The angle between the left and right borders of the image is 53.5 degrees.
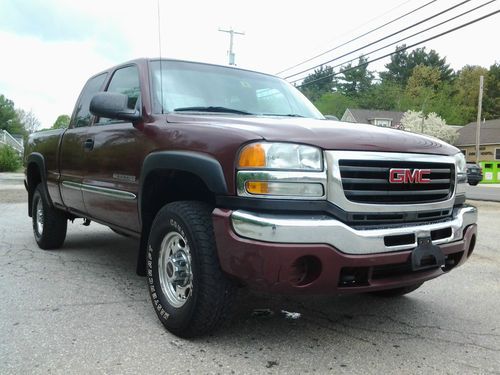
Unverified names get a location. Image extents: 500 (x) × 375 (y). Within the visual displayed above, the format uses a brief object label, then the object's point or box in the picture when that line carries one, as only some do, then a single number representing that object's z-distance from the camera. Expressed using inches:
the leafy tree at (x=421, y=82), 2802.7
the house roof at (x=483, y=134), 1834.4
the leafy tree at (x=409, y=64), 3090.6
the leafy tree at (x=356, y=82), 2997.0
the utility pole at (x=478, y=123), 1431.7
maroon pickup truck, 103.6
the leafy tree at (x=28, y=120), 3580.2
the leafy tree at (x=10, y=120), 3154.5
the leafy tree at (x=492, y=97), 2573.8
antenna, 150.4
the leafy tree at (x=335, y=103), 2519.7
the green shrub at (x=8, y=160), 1339.8
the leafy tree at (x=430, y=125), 2113.4
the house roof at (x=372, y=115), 2273.6
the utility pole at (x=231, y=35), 1205.1
